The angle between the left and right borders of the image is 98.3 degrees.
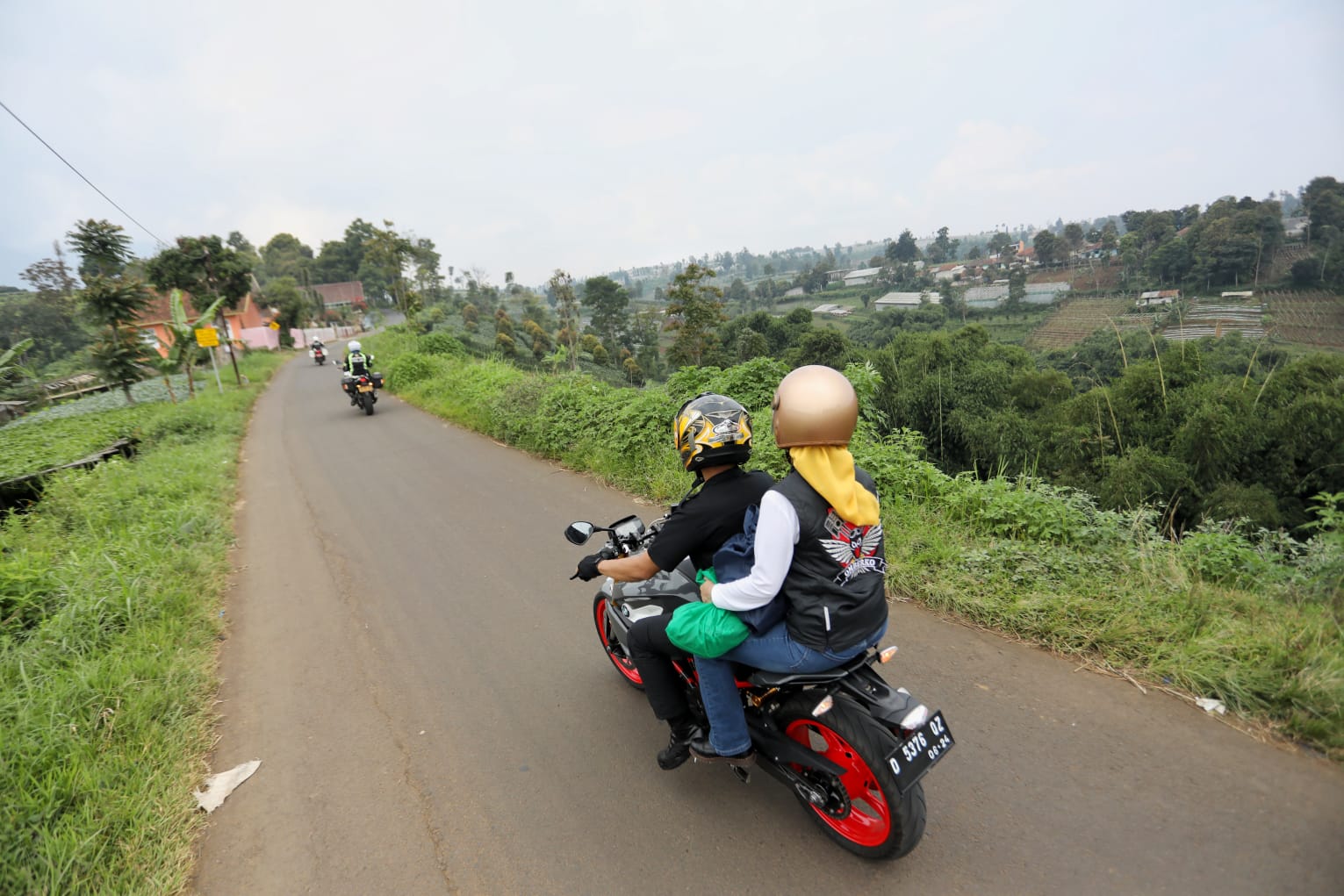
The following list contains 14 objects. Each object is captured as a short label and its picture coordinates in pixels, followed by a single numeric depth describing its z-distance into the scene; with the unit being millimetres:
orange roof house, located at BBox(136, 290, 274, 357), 17484
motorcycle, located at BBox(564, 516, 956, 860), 1924
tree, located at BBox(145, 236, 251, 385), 24562
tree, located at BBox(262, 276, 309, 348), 48156
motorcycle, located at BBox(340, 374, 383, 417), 13391
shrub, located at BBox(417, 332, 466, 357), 18375
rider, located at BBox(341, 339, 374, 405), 13469
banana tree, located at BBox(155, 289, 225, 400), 17422
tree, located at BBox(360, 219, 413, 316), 30219
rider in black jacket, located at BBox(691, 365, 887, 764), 1934
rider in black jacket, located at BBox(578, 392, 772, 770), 2244
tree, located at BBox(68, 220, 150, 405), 15289
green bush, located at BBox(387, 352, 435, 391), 16000
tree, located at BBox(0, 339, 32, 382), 13547
